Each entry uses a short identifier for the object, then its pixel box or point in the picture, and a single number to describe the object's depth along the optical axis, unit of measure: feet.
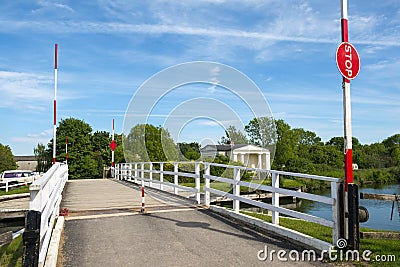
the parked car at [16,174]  100.17
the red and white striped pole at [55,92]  46.55
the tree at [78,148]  167.43
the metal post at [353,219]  17.74
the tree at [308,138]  347.15
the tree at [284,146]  174.90
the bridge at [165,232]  16.80
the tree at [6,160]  184.44
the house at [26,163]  285.43
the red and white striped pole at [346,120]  18.29
